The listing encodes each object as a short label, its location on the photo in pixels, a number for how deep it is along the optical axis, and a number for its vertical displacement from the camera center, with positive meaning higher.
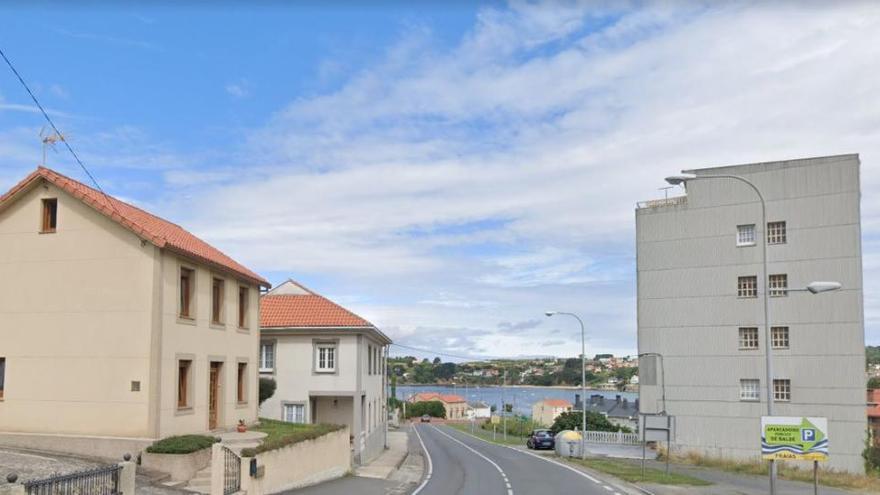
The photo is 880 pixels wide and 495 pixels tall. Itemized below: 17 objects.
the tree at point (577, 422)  60.09 -7.54
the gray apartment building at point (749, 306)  40.25 +1.01
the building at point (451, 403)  160.25 -16.20
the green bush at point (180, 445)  20.50 -3.16
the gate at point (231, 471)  18.14 -3.42
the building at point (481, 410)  166.99 -18.90
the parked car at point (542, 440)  55.62 -8.06
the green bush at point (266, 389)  36.47 -3.03
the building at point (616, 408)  78.46 -9.39
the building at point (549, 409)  122.56 -13.10
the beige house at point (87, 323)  22.14 -0.04
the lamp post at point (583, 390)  43.47 -3.69
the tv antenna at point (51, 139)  22.99 +5.19
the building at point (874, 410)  62.45 -6.88
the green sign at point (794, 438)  19.00 -2.66
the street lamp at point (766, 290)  17.72 +0.81
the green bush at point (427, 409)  149.38 -16.04
